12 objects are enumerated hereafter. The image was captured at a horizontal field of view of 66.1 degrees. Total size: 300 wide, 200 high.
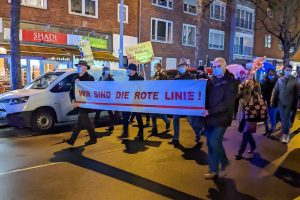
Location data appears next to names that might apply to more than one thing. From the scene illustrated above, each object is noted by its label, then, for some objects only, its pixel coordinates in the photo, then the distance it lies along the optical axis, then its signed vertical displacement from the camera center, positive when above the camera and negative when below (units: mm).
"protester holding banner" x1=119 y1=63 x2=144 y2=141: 5561 -913
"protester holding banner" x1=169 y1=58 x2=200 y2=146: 5222 +54
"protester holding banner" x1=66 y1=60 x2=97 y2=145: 5144 -906
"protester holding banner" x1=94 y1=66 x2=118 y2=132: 6574 -5
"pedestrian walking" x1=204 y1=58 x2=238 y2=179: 3496 -409
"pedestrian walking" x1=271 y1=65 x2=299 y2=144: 5687 -371
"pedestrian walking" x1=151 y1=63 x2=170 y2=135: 6349 +52
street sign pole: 12743 +1770
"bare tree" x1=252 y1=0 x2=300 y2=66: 19202 +5516
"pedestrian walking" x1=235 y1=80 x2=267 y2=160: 4500 -515
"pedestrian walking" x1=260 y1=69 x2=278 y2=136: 7109 -109
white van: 6221 -701
